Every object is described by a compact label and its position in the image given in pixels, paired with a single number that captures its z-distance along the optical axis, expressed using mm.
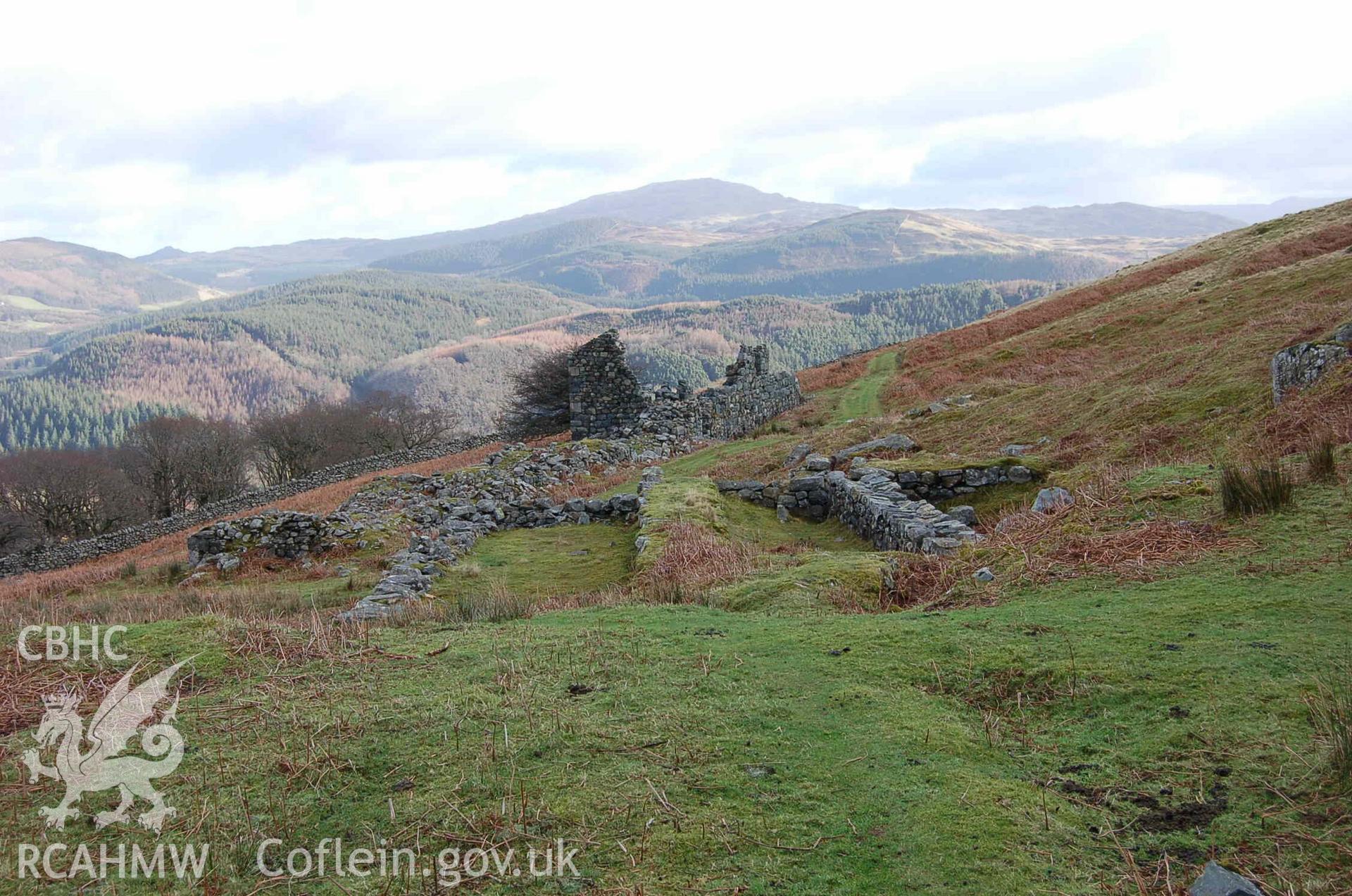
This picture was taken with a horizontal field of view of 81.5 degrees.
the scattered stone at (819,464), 17250
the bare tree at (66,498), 49438
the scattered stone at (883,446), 18219
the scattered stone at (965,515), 11805
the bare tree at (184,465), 54656
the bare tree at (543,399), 46812
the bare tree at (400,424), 65188
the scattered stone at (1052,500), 9805
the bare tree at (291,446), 60375
